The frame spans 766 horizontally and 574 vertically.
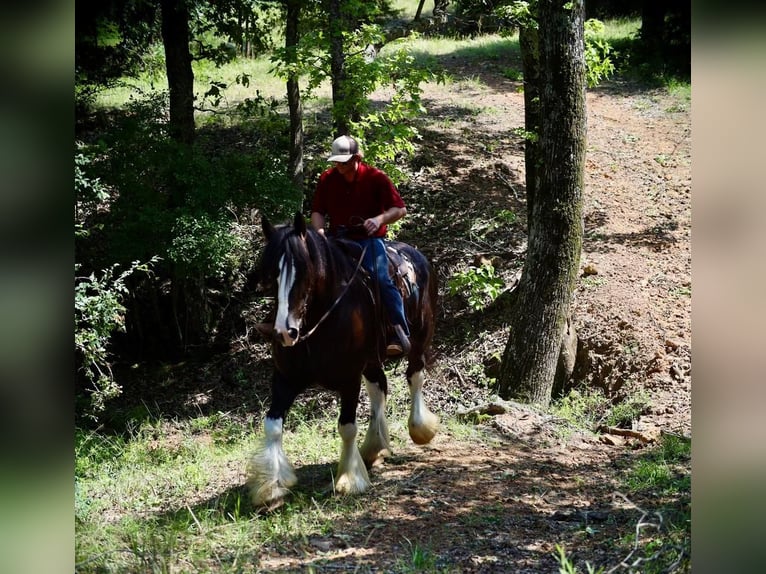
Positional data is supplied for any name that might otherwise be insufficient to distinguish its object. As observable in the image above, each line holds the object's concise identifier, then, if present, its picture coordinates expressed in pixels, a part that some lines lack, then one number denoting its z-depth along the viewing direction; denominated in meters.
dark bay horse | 6.08
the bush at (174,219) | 12.71
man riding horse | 7.31
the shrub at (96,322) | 9.68
